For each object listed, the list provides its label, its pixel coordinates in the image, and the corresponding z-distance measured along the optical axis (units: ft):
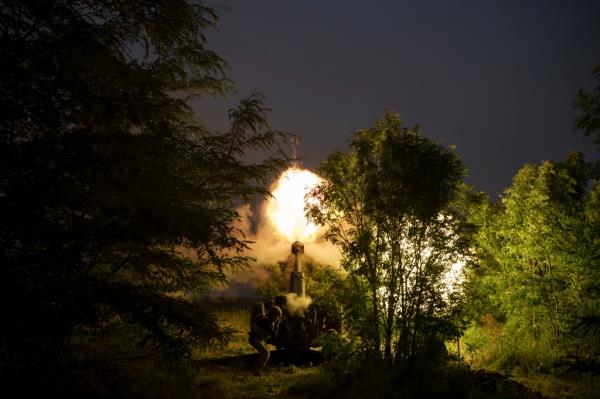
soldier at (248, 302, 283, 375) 43.60
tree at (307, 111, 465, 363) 32.07
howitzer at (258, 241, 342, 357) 50.06
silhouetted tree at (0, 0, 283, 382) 13.89
